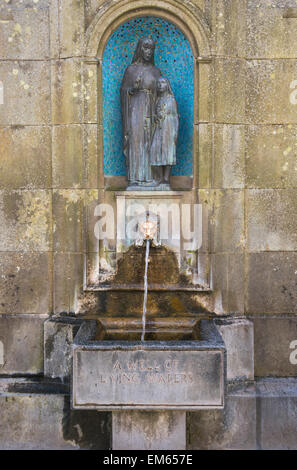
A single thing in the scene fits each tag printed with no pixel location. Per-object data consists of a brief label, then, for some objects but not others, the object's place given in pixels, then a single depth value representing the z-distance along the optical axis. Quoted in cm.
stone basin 421
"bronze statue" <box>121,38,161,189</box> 566
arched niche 543
